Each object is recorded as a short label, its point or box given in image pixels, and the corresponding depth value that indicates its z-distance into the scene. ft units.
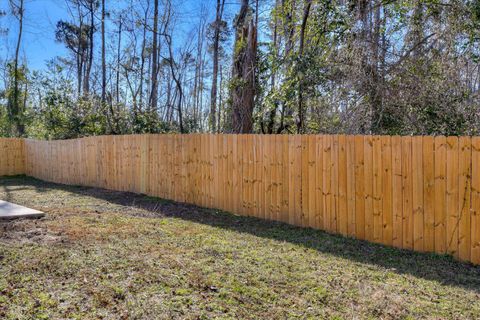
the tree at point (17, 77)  61.67
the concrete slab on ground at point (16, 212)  16.52
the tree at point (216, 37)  41.53
